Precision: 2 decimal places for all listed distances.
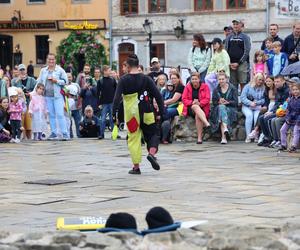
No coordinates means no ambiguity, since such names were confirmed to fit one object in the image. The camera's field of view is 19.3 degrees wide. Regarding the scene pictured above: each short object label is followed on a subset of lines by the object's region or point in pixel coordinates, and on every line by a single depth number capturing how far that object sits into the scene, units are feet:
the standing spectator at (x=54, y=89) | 67.15
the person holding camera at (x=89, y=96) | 73.67
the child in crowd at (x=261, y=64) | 63.26
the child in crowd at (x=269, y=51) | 63.10
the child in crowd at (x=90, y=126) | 69.92
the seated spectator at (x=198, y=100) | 61.72
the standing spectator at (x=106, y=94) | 69.46
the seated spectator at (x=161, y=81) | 66.90
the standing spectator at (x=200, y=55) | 66.64
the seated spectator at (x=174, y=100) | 64.13
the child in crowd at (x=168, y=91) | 64.80
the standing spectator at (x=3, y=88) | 69.87
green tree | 153.07
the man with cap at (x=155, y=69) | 70.34
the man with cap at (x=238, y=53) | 65.82
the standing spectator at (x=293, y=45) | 61.31
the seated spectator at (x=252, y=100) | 61.16
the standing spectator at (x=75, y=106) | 72.02
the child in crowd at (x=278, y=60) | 61.82
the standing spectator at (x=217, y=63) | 64.28
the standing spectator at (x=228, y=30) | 68.62
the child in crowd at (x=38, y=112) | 68.90
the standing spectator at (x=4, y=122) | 66.54
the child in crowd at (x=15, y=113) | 67.75
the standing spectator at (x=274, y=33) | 64.41
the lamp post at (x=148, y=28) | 149.50
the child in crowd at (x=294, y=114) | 53.11
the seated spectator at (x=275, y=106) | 57.67
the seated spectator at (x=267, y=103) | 59.31
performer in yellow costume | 43.42
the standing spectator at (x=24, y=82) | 73.96
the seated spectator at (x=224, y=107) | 61.67
